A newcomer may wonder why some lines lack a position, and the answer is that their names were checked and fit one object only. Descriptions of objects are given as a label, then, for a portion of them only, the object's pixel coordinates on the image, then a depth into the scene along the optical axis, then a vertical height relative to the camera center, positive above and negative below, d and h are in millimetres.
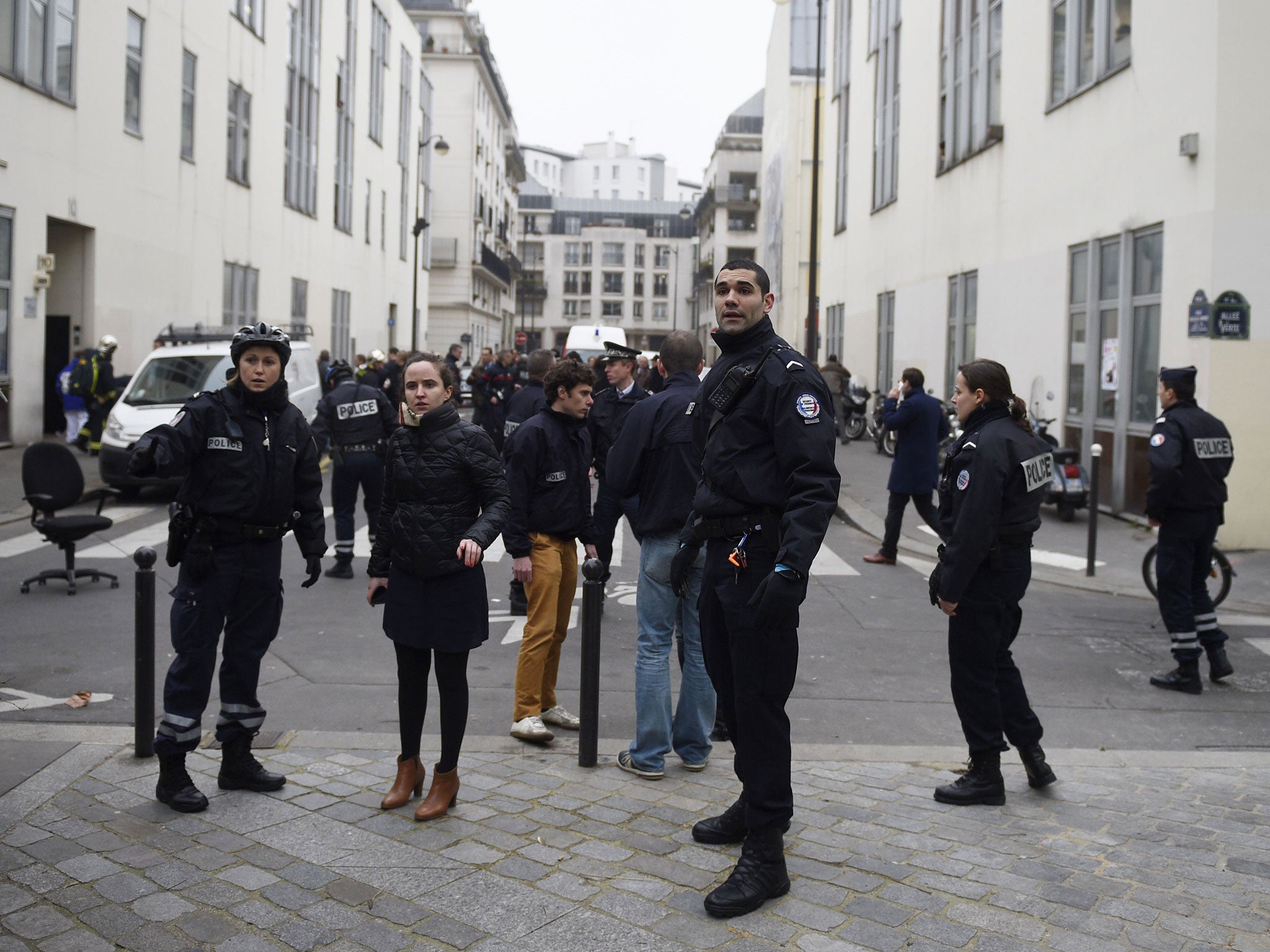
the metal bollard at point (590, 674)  5691 -1169
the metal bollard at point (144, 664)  5566 -1150
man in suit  12000 -151
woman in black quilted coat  4980 -553
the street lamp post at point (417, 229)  44156 +6980
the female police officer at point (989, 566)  5305 -584
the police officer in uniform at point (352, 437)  11227 -213
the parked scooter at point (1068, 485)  14969 -620
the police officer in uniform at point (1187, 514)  7594 -477
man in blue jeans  5617 -757
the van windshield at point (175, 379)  16328 +395
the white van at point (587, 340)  35531 +2307
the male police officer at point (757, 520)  4098 -325
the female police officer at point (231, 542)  5043 -547
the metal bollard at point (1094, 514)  11359 -747
